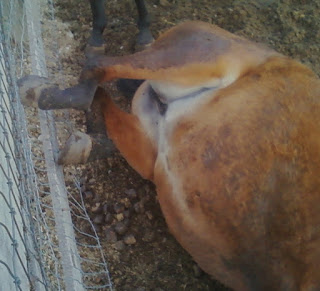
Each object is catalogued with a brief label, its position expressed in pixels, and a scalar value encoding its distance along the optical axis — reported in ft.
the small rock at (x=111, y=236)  9.83
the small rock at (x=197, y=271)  9.57
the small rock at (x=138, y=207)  10.30
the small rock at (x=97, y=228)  9.97
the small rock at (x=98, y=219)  10.03
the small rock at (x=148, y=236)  9.98
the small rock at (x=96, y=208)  10.19
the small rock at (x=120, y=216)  10.16
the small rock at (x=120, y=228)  9.93
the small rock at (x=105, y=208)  10.20
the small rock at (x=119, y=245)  9.75
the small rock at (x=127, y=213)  10.23
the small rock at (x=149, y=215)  10.27
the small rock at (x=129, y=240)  9.84
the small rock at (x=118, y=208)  10.22
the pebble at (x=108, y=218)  10.09
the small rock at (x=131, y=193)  10.49
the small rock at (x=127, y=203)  10.39
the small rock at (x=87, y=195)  10.34
